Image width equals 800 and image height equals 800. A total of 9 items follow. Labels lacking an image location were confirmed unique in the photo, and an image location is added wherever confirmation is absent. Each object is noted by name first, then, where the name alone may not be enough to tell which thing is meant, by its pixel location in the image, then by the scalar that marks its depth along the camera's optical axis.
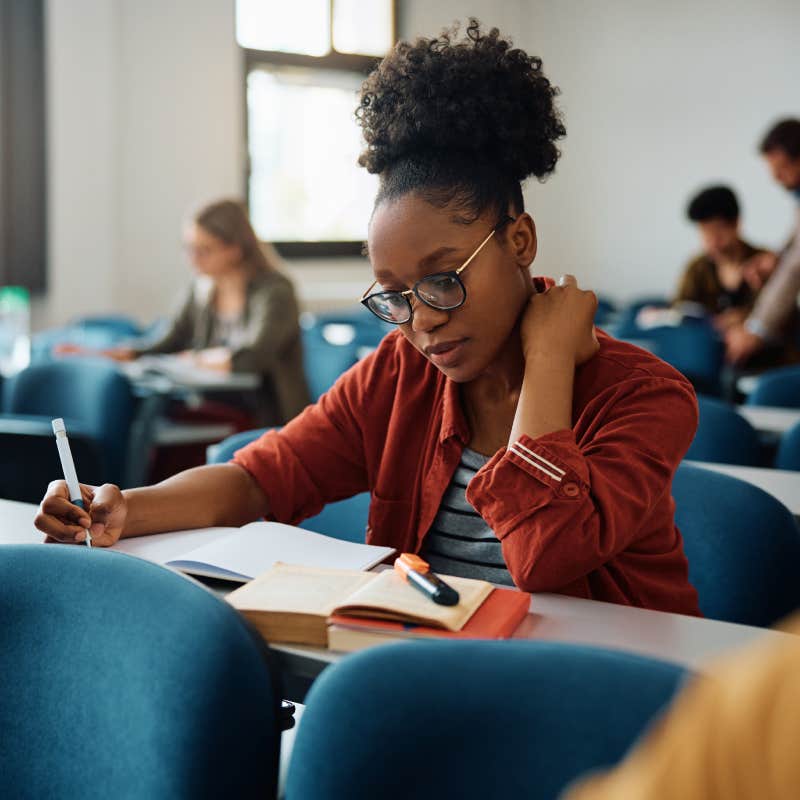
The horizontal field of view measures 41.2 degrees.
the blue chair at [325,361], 4.25
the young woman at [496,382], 1.30
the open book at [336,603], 1.09
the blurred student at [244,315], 4.06
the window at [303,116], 7.36
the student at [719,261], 5.40
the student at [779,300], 4.26
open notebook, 1.30
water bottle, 4.72
